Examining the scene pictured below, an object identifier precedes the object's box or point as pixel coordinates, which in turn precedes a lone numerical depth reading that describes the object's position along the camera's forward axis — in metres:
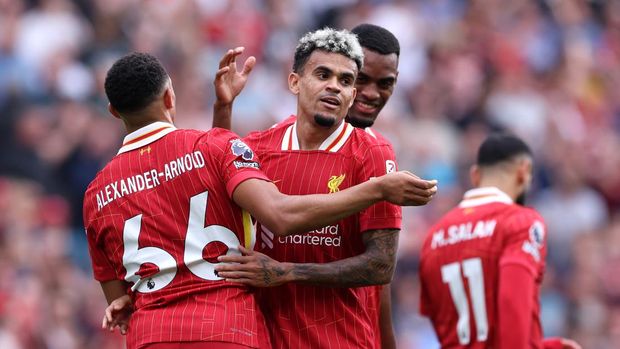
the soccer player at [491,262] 15.54
